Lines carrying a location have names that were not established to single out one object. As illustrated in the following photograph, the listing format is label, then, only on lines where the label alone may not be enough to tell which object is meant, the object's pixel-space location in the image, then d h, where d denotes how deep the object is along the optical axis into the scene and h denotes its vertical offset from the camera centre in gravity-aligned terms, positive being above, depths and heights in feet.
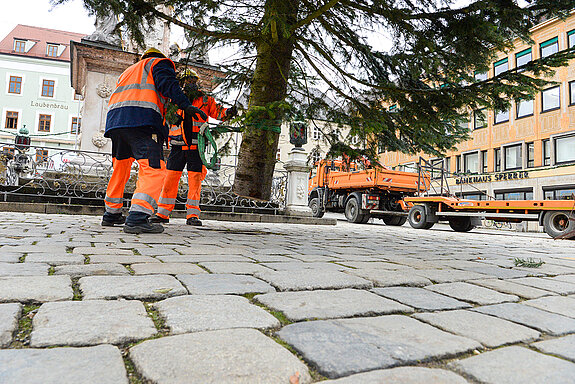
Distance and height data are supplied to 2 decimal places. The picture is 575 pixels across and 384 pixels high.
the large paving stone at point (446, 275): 8.62 -1.24
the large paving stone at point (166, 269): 7.59 -1.22
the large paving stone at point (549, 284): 8.20 -1.29
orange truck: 48.51 +2.68
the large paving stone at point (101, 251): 9.67 -1.17
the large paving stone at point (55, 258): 8.16 -1.20
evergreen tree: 13.79 +6.37
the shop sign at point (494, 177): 82.68 +9.65
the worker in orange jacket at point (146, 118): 14.75 +3.22
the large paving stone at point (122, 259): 8.57 -1.20
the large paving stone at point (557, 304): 6.46 -1.34
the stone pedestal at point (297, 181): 38.24 +2.95
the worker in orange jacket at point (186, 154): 18.43 +2.62
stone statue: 37.55 +15.42
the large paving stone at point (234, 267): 8.13 -1.21
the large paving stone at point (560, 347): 4.40 -1.38
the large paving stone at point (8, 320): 3.98 -1.33
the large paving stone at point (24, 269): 6.85 -1.23
